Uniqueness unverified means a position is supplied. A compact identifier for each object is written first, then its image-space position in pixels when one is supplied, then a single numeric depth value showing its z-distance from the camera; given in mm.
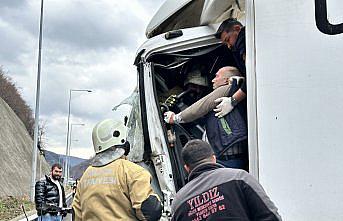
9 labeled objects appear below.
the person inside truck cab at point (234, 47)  3496
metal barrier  11832
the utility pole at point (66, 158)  42516
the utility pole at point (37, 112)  19812
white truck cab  2582
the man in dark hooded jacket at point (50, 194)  8242
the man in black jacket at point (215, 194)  2602
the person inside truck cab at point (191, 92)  4234
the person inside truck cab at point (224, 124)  3502
